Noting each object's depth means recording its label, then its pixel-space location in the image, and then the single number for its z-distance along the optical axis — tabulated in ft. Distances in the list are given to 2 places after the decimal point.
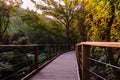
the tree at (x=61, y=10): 49.40
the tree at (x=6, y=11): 32.90
